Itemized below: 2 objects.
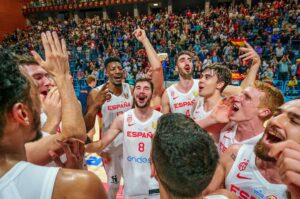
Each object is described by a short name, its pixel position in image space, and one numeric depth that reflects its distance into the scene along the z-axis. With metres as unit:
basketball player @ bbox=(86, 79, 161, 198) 3.66
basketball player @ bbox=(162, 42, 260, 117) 4.90
